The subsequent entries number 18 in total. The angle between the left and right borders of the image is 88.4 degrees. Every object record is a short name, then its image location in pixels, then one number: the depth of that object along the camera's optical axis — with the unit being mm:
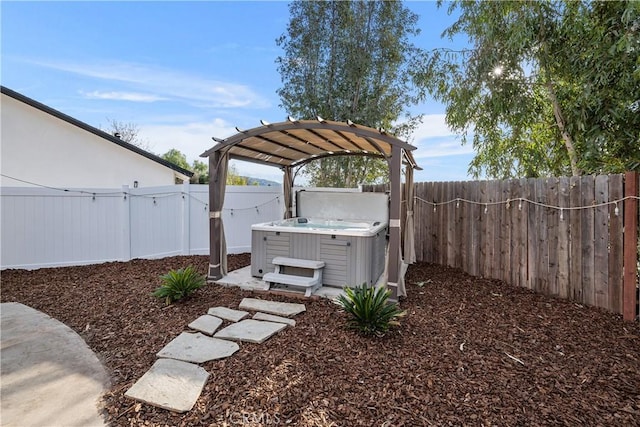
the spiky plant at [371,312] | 3156
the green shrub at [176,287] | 4016
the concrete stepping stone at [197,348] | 2746
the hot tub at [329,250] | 4441
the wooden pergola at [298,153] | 4065
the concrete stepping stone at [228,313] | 3562
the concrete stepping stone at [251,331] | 3051
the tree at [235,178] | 15862
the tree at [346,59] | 8305
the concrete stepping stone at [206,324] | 3243
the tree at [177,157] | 23822
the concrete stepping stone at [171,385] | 2158
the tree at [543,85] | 4086
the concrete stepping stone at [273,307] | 3738
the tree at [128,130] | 18578
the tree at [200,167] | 21905
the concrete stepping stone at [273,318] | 3453
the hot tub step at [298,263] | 4484
